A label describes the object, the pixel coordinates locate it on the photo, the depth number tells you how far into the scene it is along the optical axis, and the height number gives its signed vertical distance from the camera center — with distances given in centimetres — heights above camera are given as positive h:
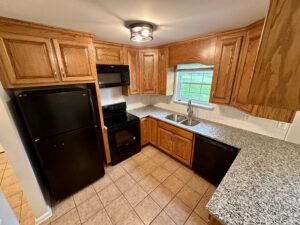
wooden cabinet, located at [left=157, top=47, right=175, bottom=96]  244 -5
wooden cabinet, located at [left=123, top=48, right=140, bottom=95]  241 +5
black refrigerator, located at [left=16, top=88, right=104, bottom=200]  141 -74
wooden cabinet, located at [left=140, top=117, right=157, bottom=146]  271 -122
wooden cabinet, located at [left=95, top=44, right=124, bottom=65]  203 +31
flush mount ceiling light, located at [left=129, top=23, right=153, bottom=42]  136 +45
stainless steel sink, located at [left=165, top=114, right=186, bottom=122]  267 -91
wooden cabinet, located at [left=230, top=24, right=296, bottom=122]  133 -15
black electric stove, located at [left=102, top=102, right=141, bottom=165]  228 -105
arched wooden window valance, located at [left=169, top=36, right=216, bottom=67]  184 +32
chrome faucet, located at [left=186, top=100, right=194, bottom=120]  246 -71
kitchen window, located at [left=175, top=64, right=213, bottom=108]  235 -21
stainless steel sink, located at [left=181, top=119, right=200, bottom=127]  244 -93
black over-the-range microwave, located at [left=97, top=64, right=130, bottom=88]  208 -4
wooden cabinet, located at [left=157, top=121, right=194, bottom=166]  217 -124
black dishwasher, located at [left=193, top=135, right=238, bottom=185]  168 -120
